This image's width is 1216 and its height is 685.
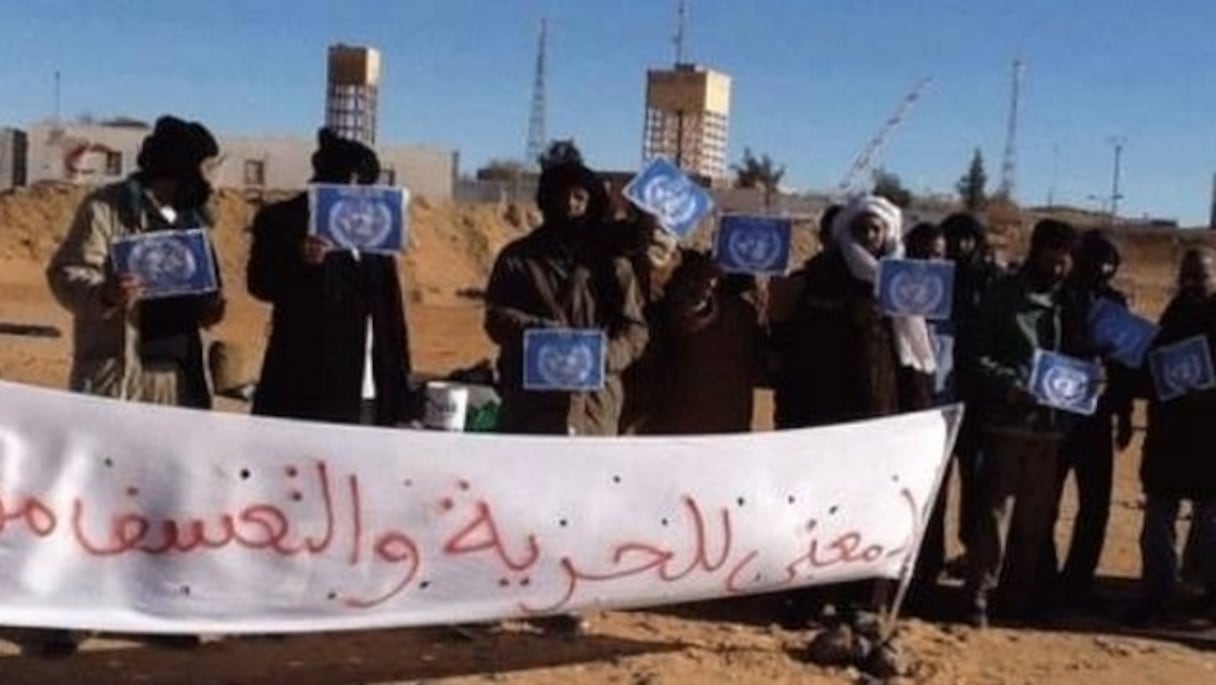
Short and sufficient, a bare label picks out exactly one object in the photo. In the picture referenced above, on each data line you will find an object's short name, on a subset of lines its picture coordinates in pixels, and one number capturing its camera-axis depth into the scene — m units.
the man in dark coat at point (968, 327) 8.66
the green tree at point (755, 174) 57.33
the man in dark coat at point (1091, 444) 8.72
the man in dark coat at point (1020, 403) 8.43
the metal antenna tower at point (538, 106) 77.25
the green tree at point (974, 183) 76.38
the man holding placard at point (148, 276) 6.73
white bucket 9.14
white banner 6.17
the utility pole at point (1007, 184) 85.67
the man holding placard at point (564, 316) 7.42
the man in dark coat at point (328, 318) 7.24
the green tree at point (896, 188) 51.88
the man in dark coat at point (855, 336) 7.93
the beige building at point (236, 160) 53.78
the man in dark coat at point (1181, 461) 8.83
